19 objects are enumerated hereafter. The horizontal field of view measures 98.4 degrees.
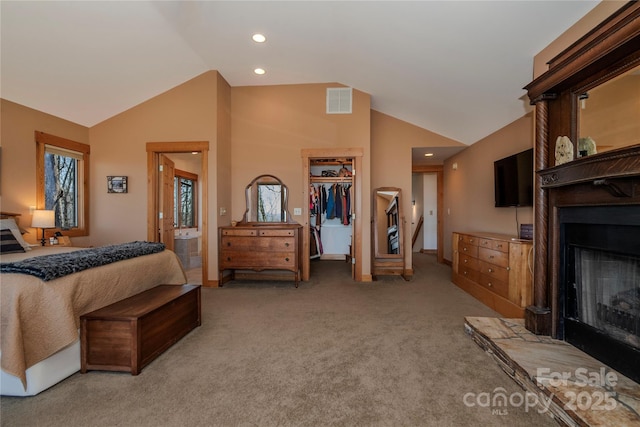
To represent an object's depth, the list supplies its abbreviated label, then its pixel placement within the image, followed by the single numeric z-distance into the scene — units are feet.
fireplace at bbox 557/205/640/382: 5.08
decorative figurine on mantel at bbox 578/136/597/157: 5.84
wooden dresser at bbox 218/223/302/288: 13.34
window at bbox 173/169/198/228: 20.18
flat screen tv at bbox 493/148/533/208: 10.50
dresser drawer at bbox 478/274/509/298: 9.47
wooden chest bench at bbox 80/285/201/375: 5.94
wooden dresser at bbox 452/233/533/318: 8.71
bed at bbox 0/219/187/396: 4.89
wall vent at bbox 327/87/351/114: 14.44
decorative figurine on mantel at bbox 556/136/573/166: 6.19
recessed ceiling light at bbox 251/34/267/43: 10.73
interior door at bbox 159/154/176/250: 14.34
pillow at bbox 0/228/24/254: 9.07
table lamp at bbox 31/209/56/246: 11.14
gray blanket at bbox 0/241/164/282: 5.42
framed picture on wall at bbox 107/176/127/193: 13.99
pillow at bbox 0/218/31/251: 9.64
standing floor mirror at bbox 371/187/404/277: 15.43
